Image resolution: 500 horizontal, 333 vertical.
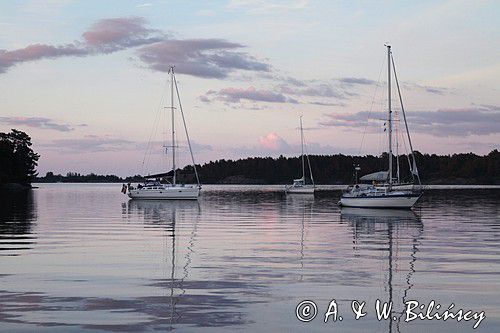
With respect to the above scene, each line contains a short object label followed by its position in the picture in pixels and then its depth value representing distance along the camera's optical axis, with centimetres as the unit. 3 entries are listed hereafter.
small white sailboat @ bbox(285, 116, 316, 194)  12725
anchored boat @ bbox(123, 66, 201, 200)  9138
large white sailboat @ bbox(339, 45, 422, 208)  6438
